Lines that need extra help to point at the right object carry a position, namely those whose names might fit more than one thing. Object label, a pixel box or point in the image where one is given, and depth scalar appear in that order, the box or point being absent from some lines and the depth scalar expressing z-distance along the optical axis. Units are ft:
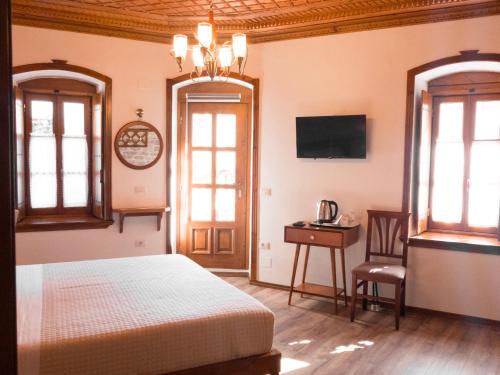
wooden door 17.52
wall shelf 15.67
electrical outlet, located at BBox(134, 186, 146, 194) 16.43
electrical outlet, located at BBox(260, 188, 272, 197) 16.32
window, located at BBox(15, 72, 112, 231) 15.34
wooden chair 12.26
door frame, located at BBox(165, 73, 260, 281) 16.39
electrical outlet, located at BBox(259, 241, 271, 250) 16.43
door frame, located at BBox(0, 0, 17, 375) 2.70
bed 6.53
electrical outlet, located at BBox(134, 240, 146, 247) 16.53
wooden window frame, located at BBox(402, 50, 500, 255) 12.67
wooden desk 13.47
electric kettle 14.48
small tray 13.94
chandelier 9.62
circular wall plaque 16.09
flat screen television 14.24
